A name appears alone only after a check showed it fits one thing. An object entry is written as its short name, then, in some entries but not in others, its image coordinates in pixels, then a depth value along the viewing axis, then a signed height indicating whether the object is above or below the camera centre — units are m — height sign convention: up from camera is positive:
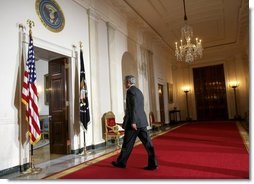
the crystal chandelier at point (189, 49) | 7.98 +2.13
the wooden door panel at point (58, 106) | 5.65 +0.20
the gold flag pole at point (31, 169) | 3.89 -0.96
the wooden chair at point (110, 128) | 6.19 -0.47
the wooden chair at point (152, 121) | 9.30 -0.51
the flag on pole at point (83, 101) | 5.46 +0.28
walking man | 3.61 -0.27
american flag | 4.02 +0.33
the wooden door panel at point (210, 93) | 14.62 +0.91
